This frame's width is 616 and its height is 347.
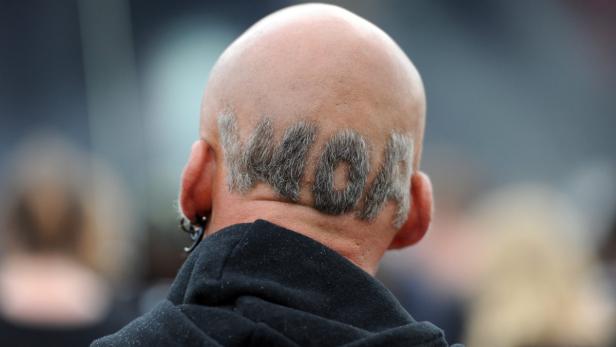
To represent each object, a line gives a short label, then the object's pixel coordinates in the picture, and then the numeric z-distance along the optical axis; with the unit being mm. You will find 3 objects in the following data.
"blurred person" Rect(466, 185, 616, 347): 6582
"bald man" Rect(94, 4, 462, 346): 2568
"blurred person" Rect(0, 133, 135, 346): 5875
